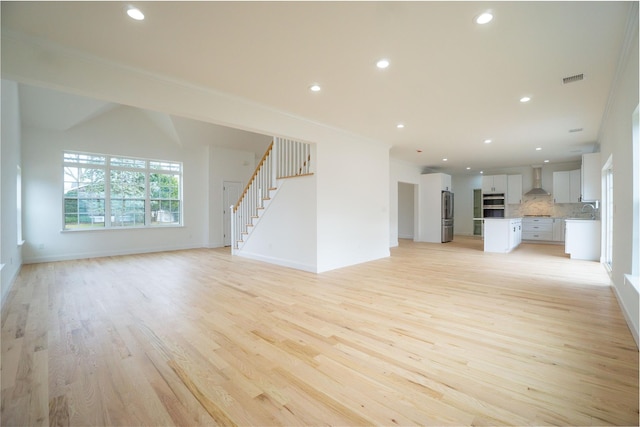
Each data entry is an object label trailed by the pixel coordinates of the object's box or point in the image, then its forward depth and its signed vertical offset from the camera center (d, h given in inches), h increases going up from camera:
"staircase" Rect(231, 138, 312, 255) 226.4 +29.6
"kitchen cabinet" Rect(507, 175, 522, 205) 404.2 +33.9
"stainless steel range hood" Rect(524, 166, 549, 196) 394.3 +40.9
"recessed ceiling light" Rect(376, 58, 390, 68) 115.7 +64.1
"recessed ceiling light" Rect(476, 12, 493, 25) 87.8 +63.4
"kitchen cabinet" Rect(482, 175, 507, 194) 413.4 +43.1
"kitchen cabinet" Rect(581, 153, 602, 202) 240.8 +31.5
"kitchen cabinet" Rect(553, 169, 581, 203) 348.8 +33.2
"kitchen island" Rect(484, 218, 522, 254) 299.8 -25.5
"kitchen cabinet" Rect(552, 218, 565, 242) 369.7 -23.2
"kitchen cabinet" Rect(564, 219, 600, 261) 248.6 -25.1
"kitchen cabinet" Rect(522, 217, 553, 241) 381.1 -23.3
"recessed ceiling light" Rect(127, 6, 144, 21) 86.0 +63.8
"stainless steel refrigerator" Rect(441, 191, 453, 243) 390.8 -5.9
